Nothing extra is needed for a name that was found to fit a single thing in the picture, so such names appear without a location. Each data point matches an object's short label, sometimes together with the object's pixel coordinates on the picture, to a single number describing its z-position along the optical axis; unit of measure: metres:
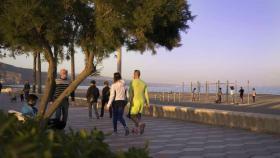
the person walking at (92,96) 19.64
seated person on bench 9.34
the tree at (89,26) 10.29
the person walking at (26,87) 35.05
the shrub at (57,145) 2.13
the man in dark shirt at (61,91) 13.43
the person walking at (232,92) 44.82
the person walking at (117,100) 13.16
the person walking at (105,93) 19.66
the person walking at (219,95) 41.79
